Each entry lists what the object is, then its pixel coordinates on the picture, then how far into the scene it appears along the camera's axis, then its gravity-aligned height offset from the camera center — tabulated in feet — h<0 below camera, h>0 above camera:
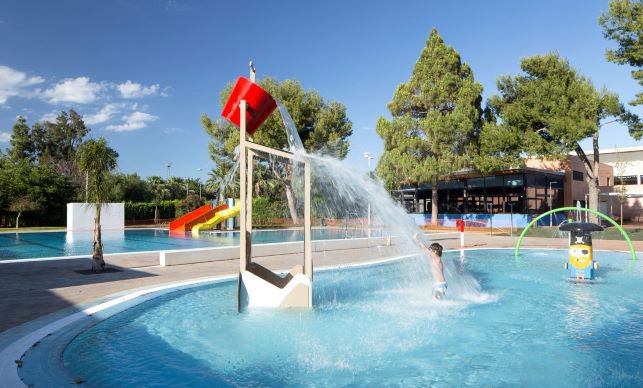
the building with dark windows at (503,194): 124.98 +4.43
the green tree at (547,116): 102.58 +23.25
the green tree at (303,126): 134.21 +27.71
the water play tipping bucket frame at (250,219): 26.02 -0.71
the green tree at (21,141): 204.54 +33.15
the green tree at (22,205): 121.70 +0.85
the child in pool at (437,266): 29.11 -4.16
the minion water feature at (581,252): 38.40 -4.13
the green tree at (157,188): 206.18 +10.02
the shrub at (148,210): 153.63 -0.79
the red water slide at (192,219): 118.21 -3.22
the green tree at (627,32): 91.20 +39.34
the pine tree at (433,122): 117.70 +24.83
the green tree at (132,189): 177.98 +8.42
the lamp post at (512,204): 127.54 +1.06
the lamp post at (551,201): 134.51 +2.08
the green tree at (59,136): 208.73 +36.81
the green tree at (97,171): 40.65 +3.73
